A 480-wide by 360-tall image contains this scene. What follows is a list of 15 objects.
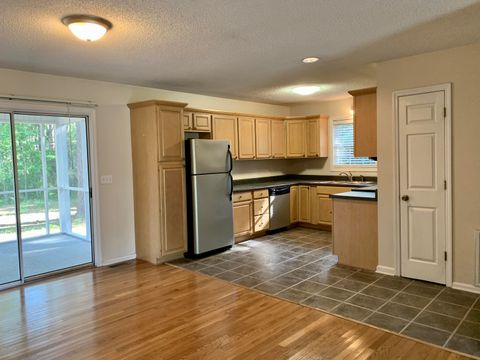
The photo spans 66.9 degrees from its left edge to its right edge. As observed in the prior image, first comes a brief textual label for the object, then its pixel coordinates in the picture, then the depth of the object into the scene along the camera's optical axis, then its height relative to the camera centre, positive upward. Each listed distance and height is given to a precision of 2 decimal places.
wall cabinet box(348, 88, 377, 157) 4.25 +0.44
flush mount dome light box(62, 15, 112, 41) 2.57 +1.02
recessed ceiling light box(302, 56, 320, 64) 3.76 +1.06
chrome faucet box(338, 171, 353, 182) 6.62 -0.29
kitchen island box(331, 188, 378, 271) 4.22 -0.84
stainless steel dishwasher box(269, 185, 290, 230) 6.29 -0.80
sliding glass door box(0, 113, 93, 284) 4.08 -0.35
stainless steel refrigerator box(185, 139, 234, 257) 4.91 -0.44
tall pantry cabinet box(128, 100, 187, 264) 4.66 -0.18
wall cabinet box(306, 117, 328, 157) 6.79 +0.43
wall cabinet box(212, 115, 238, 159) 5.73 +0.55
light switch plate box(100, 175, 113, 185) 4.68 -0.16
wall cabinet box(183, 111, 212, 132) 5.26 +0.63
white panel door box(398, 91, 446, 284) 3.63 -0.30
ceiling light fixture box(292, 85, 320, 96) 5.36 +1.08
